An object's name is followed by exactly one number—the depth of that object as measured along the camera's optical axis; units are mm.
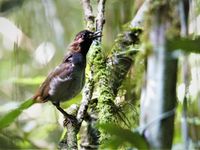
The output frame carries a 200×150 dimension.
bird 4949
